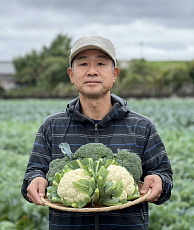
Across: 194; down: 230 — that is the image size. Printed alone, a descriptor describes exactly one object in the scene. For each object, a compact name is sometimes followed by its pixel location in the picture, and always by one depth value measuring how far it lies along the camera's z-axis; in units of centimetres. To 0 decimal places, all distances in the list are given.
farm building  9904
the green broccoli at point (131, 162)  231
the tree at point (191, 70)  6172
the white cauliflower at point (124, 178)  222
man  242
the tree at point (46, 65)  7062
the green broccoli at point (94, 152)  231
